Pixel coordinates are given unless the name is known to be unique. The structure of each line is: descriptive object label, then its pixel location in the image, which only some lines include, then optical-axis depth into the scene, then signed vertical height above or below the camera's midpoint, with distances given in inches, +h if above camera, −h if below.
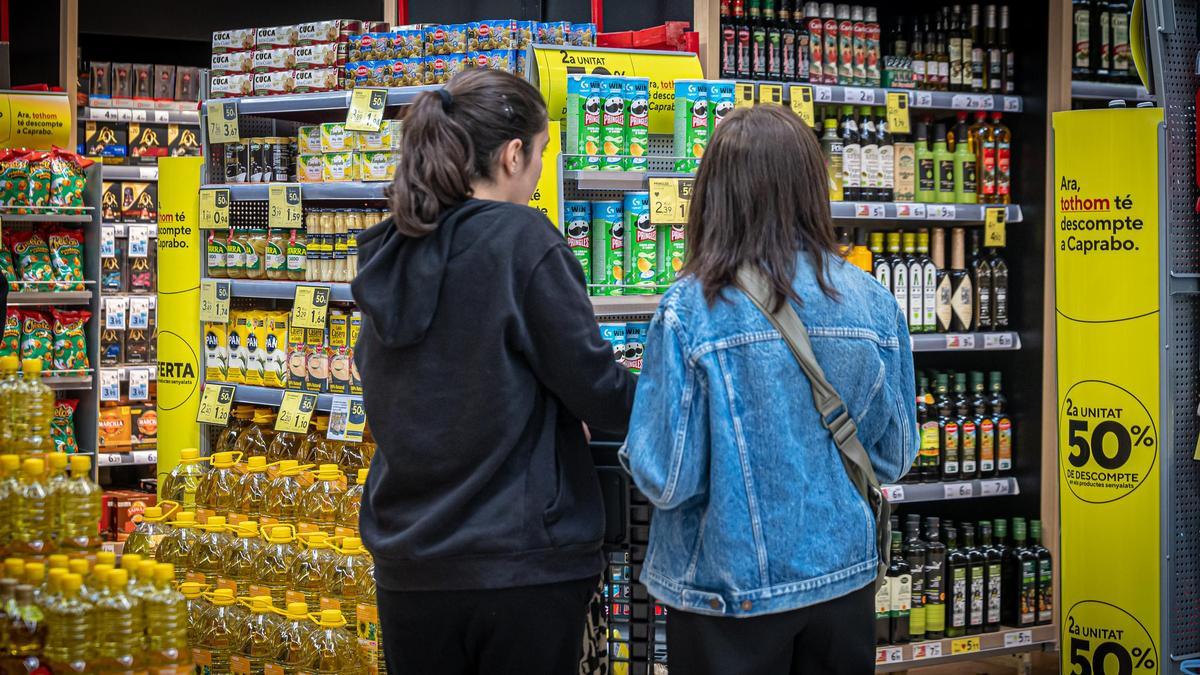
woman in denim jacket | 86.0 -6.3
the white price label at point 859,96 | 195.2 +35.0
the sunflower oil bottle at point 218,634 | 143.1 -33.0
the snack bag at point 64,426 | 262.5 -18.9
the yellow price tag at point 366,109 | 165.9 +28.3
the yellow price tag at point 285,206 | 174.7 +16.7
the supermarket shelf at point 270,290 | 170.1 +5.6
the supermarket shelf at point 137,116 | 319.0 +52.9
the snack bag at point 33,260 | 253.1 +13.9
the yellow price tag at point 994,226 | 207.8 +16.6
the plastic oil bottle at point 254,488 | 165.0 -19.7
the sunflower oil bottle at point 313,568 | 147.9 -26.7
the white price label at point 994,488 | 209.5 -25.0
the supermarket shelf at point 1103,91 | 215.6 +39.8
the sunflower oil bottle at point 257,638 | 140.9 -32.9
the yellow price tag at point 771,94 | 181.0 +32.8
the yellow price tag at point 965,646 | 204.8 -49.1
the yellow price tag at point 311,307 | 170.1 +3.1
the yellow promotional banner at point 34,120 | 261.6 +42.3
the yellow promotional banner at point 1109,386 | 167.5 -7.1
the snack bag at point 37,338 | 255.4 -1.3
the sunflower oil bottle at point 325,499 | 159.5 -20.3
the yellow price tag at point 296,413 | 171.0 -10.6
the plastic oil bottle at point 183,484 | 175.8 -20.4
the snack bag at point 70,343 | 259.9 -2.3
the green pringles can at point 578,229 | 157.9 +12.3
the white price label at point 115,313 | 290.0 +4.1
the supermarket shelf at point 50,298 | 251.9 +6.5
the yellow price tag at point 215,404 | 183.5 -10.2
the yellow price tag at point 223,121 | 185.0 +29.7
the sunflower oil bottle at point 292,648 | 139.6 -33.6
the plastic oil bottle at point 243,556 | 151.4 -26.0
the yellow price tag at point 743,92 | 181.6 +33.0
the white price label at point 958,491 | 205.0 -25.0
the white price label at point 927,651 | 201.9 -49.1
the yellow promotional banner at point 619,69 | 158.7 +32.8
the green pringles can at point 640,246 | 158.6 +10.3
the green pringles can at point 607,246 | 158.7 +10.3
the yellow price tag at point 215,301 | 184.7 +4.2
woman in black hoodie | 87.3 -4.5
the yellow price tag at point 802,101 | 182.1 +32.2
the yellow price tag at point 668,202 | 155.6 +15.3
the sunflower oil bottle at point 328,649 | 137.9 -33.4
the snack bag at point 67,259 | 258.1 +14.4
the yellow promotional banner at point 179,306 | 191.0 +3.7
